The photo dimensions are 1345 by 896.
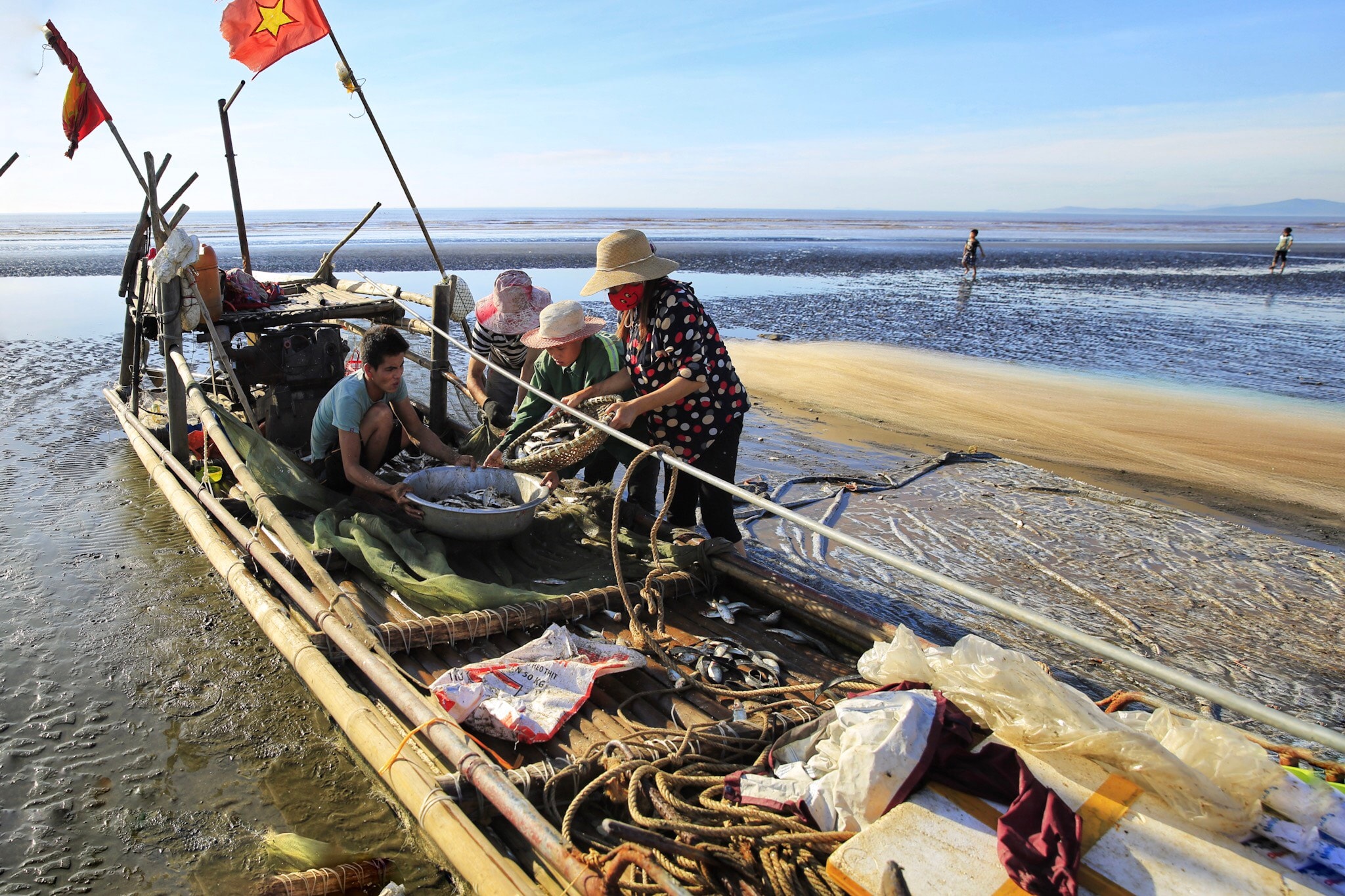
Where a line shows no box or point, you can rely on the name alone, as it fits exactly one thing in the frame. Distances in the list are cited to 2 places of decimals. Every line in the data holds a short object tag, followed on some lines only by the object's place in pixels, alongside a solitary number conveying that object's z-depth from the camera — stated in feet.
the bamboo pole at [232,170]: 23.30
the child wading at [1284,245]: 88.12
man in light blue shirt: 13.92
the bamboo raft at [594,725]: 7.04
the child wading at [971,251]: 84.74
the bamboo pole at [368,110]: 22.22
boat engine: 19.93
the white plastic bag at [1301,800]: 6.36
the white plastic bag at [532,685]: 9.27
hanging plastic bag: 16.88
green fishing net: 11.96
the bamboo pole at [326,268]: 25.67
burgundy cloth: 6.00
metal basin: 13.19
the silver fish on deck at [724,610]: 12.27
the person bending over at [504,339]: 18.54
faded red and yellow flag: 20.08
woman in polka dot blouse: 12.26
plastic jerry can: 18.65
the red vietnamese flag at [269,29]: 21.27
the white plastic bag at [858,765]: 6.95
